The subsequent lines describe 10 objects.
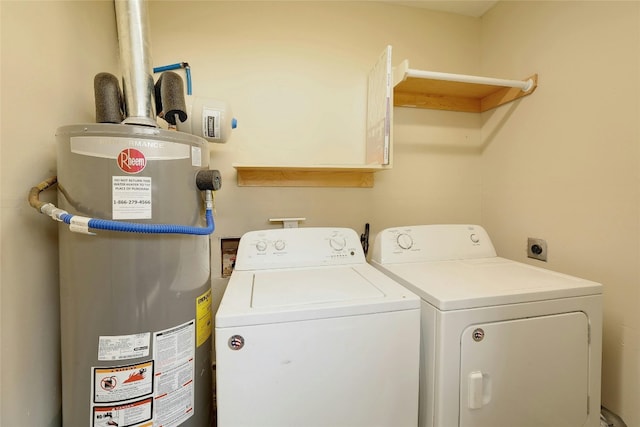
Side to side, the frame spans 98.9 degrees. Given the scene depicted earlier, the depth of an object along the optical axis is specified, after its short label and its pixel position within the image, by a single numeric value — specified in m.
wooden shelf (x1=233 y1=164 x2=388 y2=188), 1.51
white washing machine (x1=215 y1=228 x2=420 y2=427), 0.77
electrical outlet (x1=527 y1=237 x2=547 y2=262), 1.42
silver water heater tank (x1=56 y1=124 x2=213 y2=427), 0.75
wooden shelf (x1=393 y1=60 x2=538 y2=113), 1.42
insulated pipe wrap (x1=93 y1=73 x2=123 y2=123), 0.86
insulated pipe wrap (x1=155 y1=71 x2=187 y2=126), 0.91
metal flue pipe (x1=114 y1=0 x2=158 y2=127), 0.94
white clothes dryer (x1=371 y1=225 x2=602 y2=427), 0.89
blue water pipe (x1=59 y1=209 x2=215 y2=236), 0.70
